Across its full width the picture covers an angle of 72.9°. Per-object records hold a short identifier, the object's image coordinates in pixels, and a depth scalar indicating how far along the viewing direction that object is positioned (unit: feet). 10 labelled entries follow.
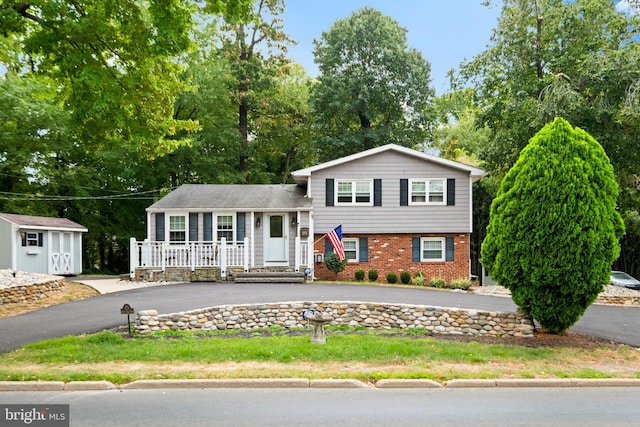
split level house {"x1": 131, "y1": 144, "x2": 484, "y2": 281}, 61.26
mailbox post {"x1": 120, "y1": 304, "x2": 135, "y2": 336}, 27.50
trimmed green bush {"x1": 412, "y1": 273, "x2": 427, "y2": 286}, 60.18
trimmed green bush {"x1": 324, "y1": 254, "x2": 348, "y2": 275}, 60.95
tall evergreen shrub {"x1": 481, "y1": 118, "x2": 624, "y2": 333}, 26.96
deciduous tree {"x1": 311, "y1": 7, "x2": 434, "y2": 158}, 98.58
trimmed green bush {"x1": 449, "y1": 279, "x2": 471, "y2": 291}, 57.21
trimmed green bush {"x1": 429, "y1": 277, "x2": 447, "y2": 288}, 59.06
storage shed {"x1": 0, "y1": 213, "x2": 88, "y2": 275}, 58.54
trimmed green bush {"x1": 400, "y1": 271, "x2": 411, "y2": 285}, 61.31
